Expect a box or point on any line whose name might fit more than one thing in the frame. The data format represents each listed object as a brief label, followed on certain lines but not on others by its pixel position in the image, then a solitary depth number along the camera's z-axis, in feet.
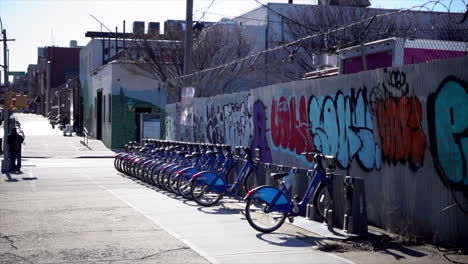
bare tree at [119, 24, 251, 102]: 126.52
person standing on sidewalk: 71.46
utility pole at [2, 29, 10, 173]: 72.23
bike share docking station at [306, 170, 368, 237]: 30.42
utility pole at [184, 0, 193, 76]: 79.20
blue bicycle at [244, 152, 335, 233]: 32.04
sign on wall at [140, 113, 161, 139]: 93.35
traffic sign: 80.54
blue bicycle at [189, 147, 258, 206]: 41.37
